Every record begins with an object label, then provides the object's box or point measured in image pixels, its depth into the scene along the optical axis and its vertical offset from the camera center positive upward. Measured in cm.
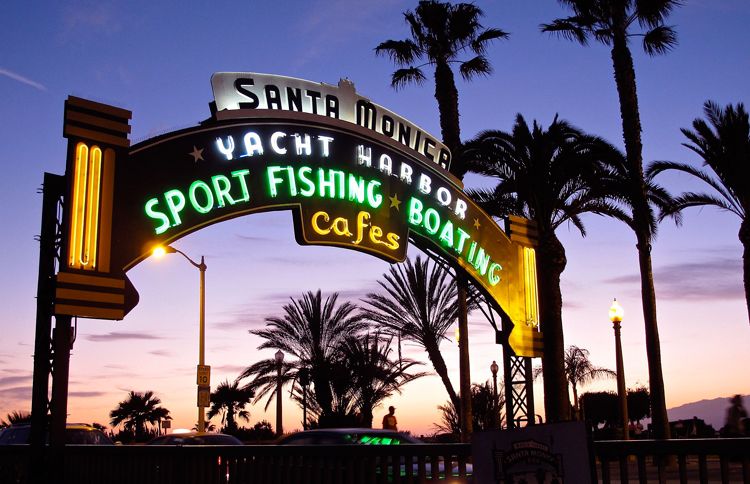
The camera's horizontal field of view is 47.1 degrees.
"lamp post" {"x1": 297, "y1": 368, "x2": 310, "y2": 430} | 3838 +218
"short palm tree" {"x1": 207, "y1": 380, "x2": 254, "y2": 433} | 5306 +217
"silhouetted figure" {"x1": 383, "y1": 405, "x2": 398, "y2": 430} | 2405 +29
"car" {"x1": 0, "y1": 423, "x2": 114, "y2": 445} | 1931 +10
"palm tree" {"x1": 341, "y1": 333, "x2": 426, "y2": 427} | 3697 +250
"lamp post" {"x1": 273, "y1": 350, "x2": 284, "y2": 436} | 3762 +131
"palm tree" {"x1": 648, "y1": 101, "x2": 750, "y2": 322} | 2586 +800
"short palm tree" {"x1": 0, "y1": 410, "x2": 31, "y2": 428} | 4468 +113
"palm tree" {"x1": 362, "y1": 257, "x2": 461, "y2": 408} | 3469 +478
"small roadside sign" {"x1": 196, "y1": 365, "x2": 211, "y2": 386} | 2641 +182
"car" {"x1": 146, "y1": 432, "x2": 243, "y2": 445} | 1894 -6
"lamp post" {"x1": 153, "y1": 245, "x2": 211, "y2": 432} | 2640 +219
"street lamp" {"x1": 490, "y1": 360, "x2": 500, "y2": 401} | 3762 +257
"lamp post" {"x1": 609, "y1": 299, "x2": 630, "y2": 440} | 2484 +229
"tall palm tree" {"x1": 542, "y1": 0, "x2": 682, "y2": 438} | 2789 +1216
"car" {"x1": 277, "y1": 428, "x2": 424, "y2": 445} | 1346 -6
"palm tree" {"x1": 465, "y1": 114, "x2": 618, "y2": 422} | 2214 +655
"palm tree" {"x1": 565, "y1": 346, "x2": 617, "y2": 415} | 5478 +377
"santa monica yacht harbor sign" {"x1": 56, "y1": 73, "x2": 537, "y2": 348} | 1109 +366
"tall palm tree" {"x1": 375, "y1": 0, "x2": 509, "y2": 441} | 2984 +1367
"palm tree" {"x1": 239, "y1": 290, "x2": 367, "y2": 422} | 3812 +446
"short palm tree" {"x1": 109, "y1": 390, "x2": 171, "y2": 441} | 6119 +175
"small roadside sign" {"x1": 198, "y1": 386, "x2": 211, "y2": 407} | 2628 +118
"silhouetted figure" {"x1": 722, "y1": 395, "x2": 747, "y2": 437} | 1108 +12
